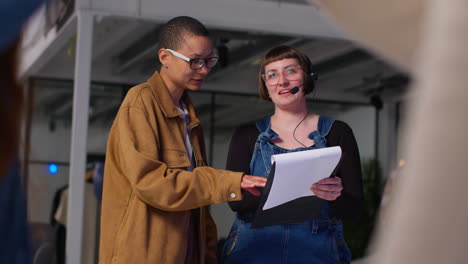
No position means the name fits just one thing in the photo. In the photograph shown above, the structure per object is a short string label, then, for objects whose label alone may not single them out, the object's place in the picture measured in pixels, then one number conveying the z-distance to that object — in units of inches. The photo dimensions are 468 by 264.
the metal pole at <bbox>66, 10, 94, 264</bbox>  190.5
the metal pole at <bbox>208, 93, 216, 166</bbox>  438.0
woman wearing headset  91.7
